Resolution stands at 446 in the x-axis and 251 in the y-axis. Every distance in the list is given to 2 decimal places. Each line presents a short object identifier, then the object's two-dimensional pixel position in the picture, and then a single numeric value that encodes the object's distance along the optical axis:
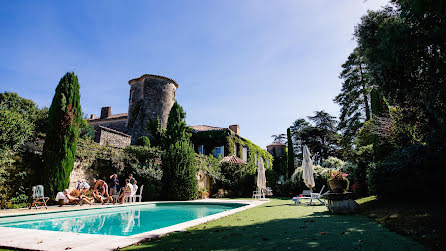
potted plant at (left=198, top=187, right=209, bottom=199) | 15.87
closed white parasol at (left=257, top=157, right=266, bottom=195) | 14.30
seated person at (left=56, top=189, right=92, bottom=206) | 9.73
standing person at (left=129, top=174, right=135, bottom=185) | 12.58
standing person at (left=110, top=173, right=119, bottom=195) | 12.14
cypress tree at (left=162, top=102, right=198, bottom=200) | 14.07
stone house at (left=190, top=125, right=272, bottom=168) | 24.14
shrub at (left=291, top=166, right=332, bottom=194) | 17.04
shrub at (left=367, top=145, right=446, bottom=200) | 6.45
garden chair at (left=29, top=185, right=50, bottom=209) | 8.68
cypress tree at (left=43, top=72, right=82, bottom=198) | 9.85
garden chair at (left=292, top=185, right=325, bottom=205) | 10.22
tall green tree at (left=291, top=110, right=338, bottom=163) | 32.56
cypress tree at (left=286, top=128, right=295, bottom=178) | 23.30
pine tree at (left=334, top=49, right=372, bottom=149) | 22.72
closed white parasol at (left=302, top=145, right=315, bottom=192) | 10.79
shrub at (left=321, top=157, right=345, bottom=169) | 18.62
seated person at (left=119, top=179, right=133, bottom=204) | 11.55
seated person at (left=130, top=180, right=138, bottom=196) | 12.03
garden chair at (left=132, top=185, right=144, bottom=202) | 12.21
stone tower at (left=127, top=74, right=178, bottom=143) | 24.66
